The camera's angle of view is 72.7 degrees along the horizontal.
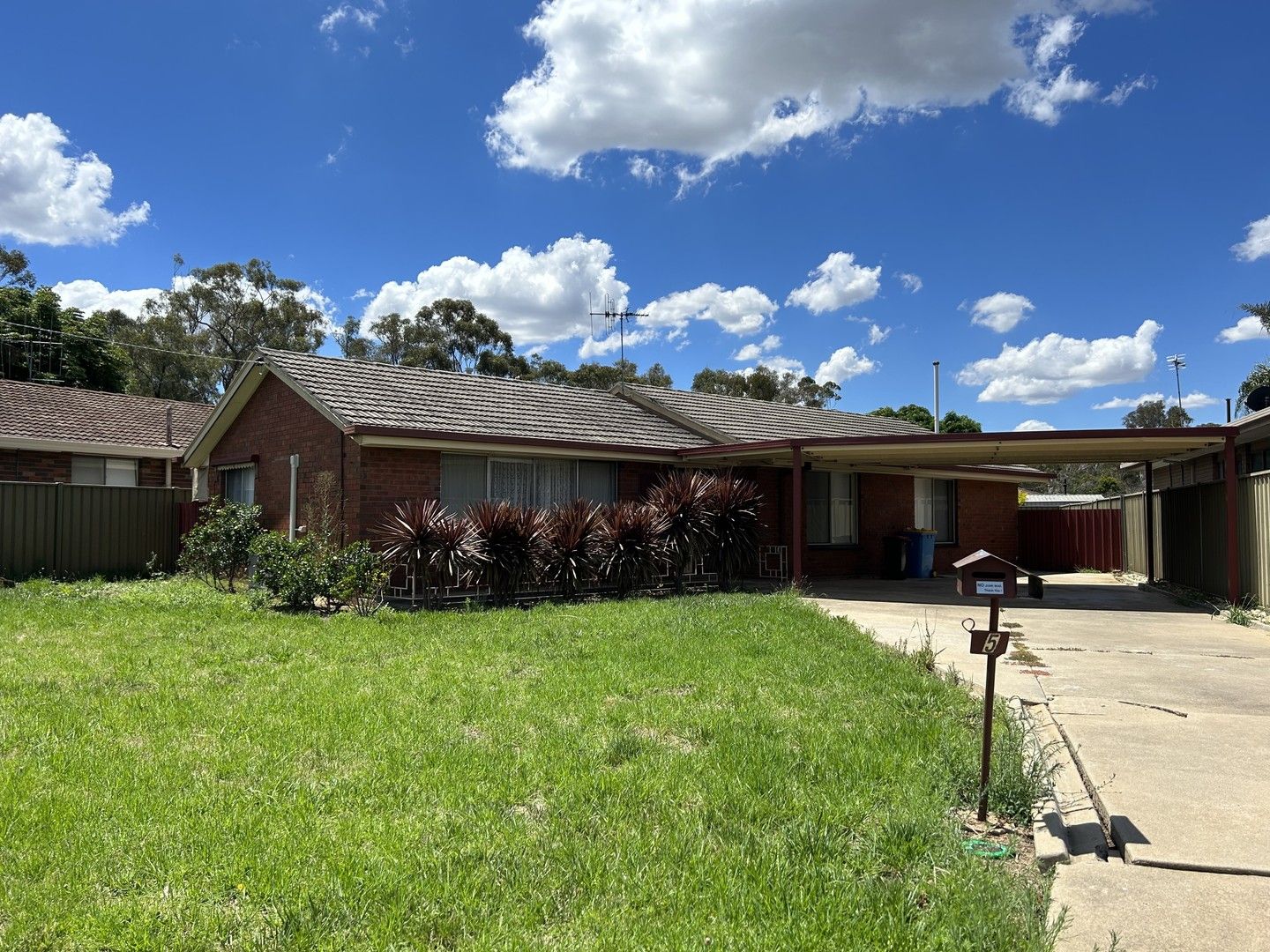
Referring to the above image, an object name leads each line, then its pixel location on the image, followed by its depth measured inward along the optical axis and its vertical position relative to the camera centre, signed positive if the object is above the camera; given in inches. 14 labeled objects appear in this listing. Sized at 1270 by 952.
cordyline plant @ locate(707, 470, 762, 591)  576.1 +0.5
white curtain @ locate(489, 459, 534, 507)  564.1 +29.5
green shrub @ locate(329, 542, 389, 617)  439.8 -26.3
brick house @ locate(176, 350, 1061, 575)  518.9 +50.3
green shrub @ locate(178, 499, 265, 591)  534.0 -8.8
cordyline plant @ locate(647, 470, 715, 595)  560.7 +3.8
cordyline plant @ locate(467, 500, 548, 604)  480.7 -10.7
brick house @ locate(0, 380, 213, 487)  774.5 +81.2
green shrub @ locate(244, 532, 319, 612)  449.1 -25.1
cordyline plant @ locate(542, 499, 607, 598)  506.6 -13.1
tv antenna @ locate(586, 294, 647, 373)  1086.4 +264.2
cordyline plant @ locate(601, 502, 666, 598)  530.3 -13.1
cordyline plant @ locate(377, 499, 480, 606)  467.5 -11.3
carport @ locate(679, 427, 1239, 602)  495.5 +51.5
